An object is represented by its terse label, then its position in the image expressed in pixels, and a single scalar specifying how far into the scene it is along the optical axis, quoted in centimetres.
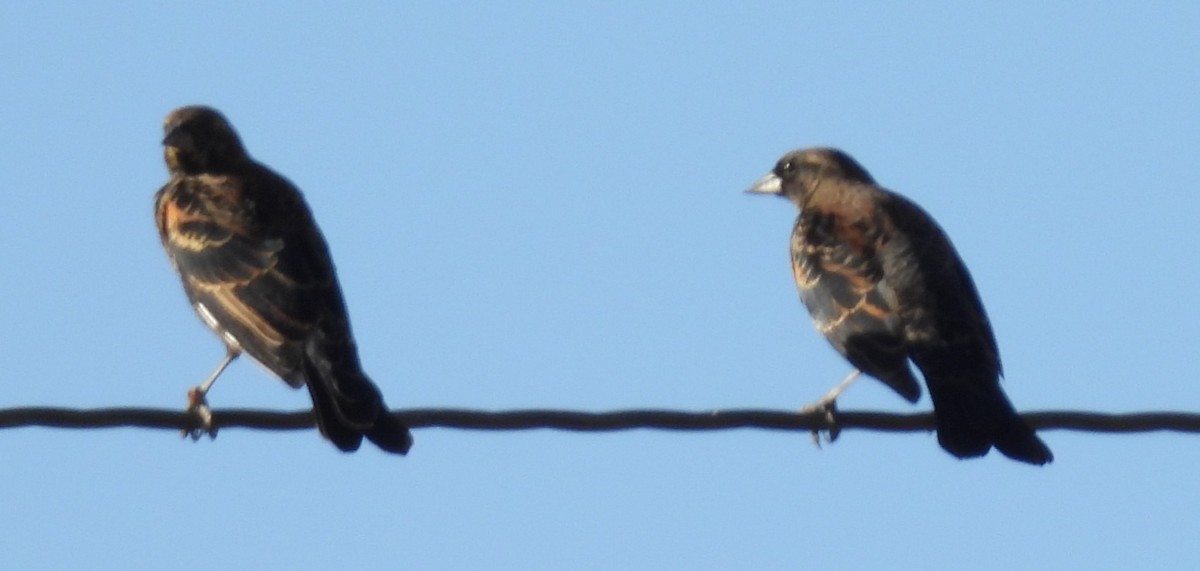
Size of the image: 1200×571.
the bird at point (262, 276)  1518
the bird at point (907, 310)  1579
